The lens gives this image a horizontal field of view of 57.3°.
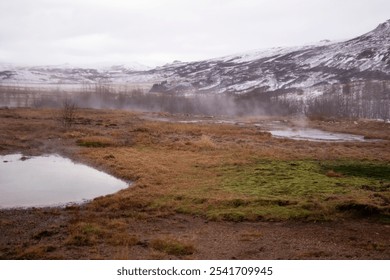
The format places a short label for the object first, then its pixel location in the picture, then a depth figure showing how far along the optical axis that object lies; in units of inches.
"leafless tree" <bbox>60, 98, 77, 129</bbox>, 1681.1
